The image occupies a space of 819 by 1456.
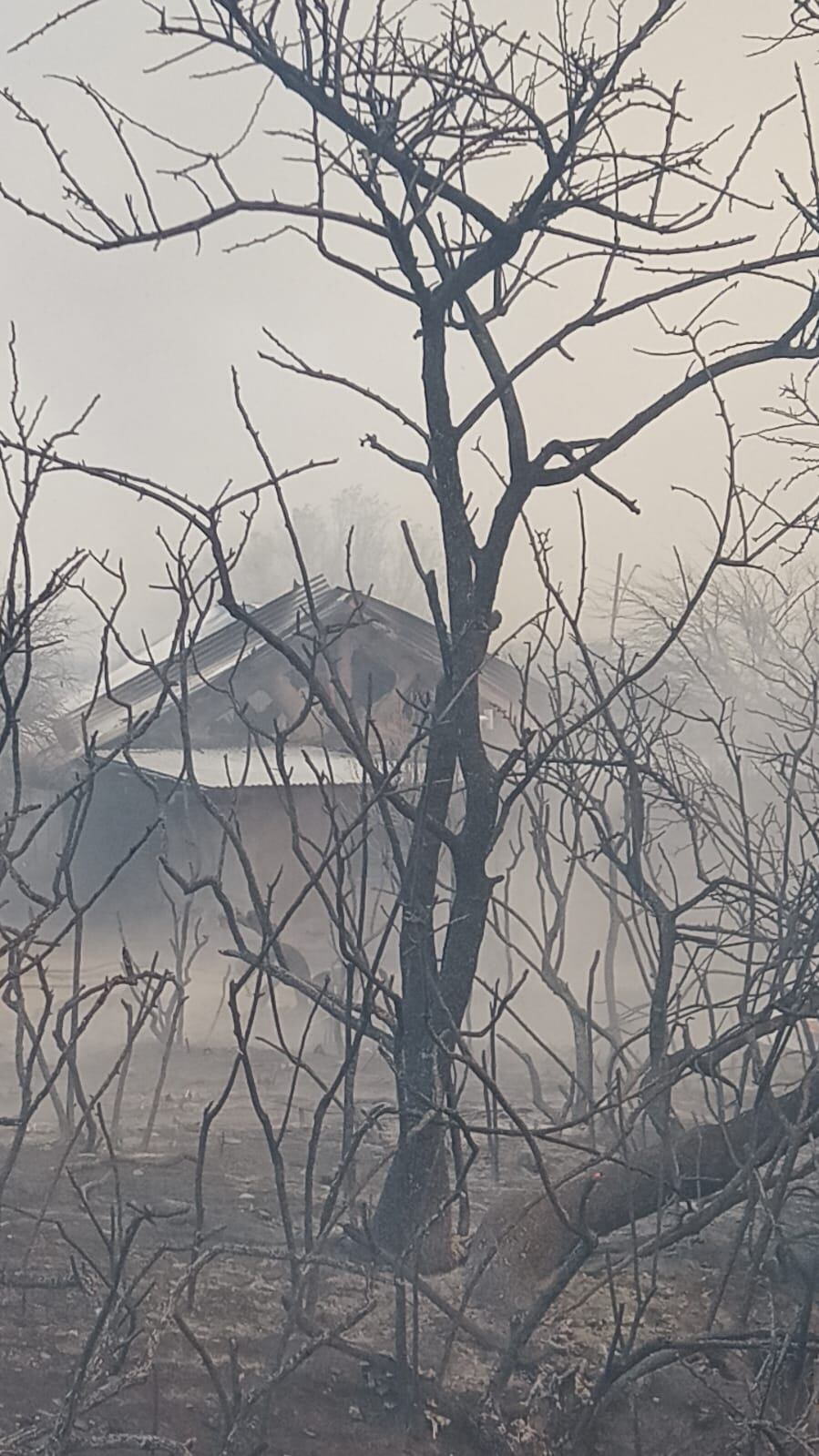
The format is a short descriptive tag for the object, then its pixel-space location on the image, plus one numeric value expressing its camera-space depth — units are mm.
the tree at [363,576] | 60656
